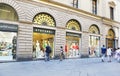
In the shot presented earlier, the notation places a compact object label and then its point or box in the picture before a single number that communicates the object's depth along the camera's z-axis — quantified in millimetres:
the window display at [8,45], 7040
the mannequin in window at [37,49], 8282
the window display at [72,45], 9712
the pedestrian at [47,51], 7963
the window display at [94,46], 11259
